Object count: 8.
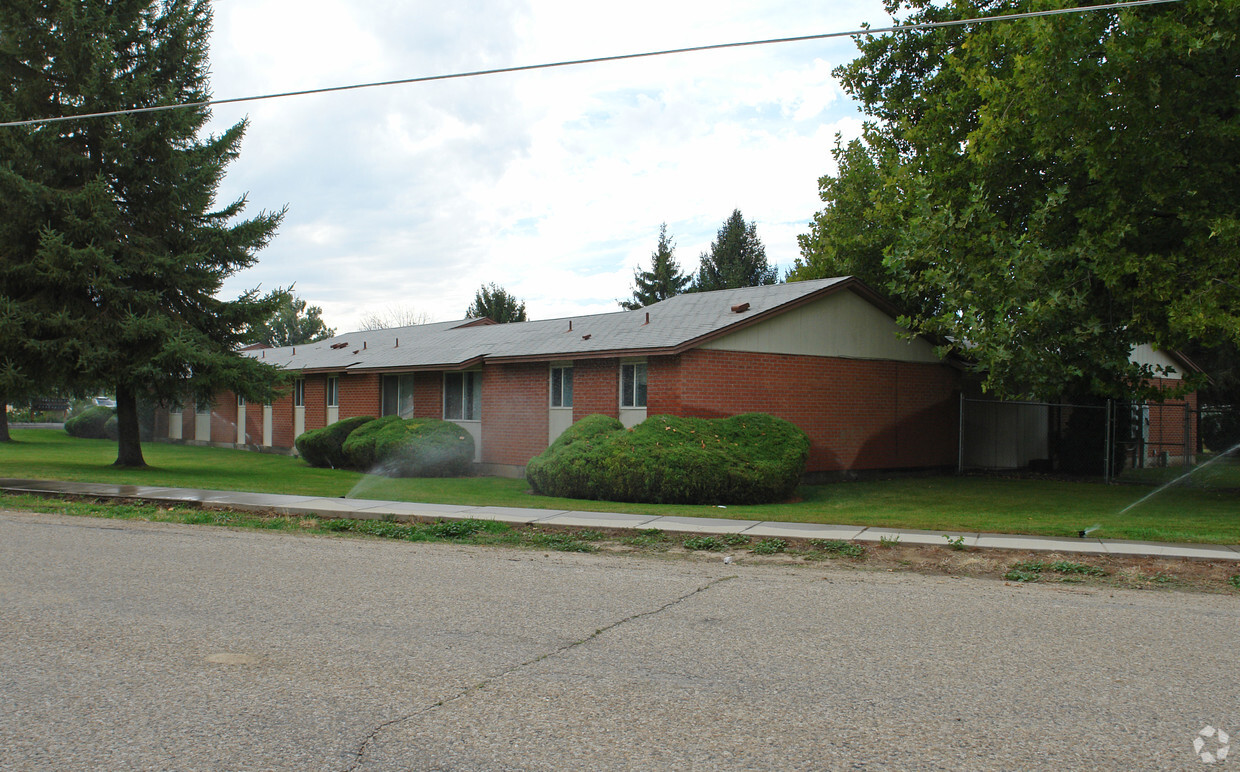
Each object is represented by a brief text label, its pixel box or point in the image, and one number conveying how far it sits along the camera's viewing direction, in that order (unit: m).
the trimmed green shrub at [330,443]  24.94
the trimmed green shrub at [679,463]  15.65
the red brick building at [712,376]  19.38
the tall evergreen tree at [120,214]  21.09
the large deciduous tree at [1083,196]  14.88
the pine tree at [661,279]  67.69
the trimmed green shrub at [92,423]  41.25
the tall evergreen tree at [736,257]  64.62
